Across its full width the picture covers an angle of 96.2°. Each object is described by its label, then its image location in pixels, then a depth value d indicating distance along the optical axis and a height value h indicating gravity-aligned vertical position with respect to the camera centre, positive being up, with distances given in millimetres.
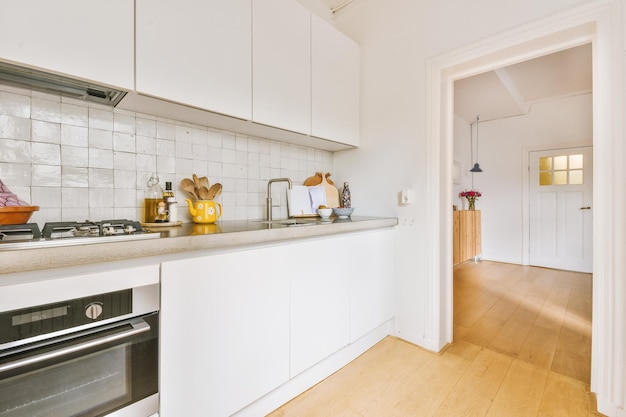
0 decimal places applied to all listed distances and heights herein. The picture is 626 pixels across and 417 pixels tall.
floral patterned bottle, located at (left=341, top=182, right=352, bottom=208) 2307 +90
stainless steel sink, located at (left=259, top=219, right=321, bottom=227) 1939 -89
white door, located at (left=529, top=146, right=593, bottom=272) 4203 -20
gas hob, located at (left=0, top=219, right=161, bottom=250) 796 -89
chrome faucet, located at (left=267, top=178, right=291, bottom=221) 1978 +91
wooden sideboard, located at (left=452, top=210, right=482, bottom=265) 4418 -455
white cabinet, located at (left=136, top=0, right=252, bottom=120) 1218 +745
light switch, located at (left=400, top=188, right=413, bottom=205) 1997 +84
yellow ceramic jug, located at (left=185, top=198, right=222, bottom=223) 1555 -12
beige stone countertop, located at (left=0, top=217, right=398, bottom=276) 731 -127
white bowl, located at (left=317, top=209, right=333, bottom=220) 1987 -37
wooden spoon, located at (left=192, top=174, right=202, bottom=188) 1623 +156
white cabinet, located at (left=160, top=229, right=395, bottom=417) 1022 -501
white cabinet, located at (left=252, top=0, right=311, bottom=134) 1614 +883
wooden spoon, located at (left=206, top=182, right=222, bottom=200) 1686 +101
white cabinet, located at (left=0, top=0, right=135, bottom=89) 941 +625
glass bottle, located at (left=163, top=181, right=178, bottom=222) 1440 +20
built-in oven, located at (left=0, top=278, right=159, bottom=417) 758 -445
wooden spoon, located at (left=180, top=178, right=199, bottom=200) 1597 +125
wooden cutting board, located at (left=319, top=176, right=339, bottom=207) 2305 +115
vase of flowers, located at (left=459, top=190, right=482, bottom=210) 5051 +213
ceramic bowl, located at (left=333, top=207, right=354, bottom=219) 2018 -30
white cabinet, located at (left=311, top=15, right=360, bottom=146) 1962 +927
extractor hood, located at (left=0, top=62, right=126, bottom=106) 1054 +507
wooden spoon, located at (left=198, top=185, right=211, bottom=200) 1641 +91
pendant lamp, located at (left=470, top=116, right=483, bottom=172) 4912 +697
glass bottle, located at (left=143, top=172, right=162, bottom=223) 1447 +52
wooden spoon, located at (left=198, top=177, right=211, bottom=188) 1662 +159
